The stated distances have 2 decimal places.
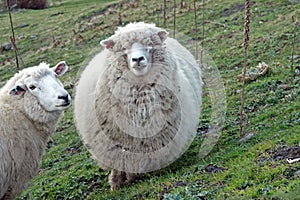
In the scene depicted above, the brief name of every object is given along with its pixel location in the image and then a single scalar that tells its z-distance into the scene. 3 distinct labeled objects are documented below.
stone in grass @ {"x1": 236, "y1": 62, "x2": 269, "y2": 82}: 11.01
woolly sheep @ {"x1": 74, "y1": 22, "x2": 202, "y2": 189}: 6.87
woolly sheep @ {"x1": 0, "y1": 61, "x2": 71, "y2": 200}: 6.07
